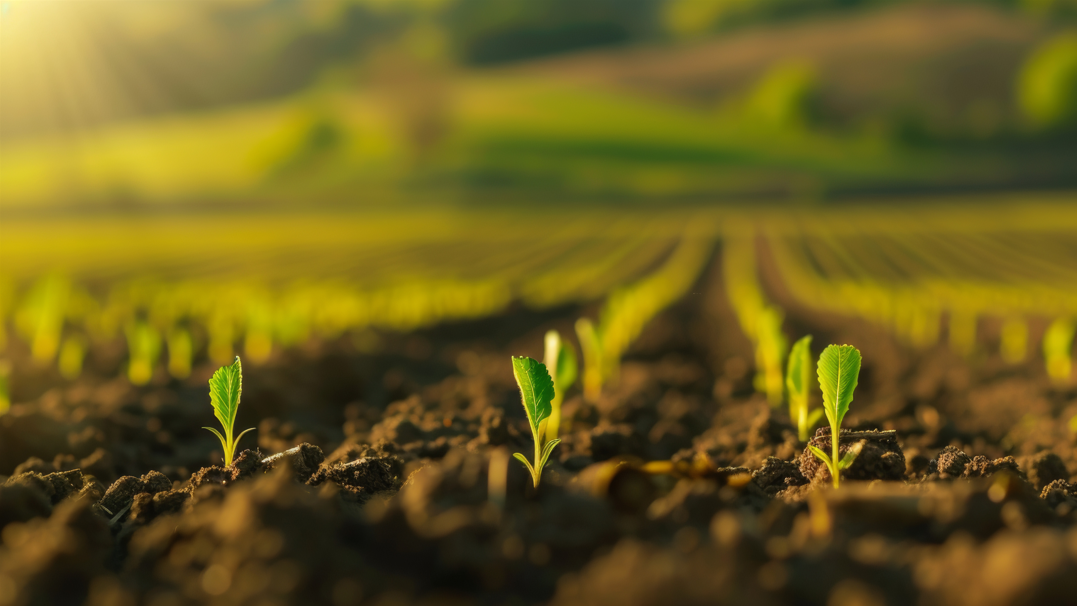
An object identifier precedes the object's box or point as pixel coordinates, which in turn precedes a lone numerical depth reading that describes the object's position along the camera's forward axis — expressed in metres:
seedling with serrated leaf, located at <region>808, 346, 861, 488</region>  2.66
